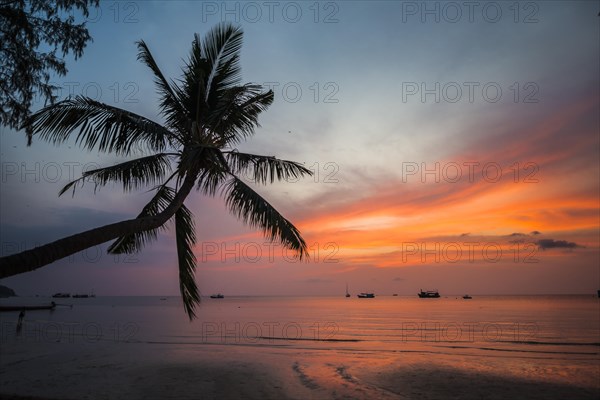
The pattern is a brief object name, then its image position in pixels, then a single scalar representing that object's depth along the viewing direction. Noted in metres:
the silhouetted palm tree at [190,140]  7.82
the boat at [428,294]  171.30
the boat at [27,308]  56.02
